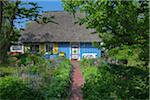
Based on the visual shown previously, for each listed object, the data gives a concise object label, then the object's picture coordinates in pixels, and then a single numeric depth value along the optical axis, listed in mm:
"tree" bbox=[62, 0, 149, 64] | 3896
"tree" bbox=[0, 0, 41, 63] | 12468
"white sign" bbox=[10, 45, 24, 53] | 23305
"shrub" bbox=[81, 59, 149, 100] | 4368
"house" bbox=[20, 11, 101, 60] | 18546
